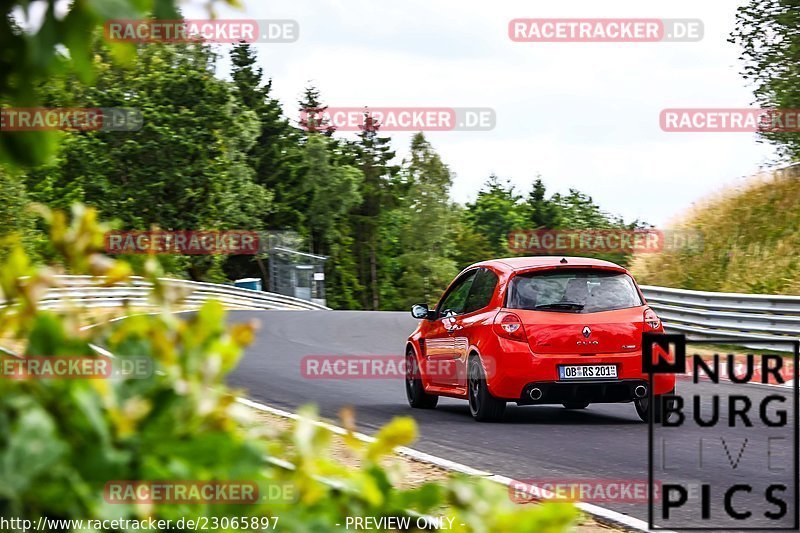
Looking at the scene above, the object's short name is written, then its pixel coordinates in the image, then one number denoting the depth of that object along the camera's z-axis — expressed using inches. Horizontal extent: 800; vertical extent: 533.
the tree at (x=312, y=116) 4151.6
